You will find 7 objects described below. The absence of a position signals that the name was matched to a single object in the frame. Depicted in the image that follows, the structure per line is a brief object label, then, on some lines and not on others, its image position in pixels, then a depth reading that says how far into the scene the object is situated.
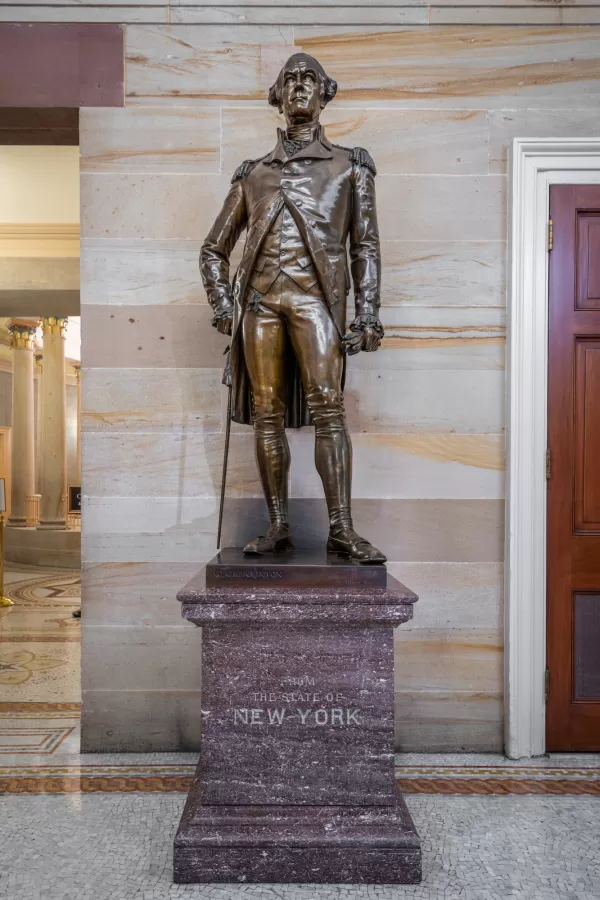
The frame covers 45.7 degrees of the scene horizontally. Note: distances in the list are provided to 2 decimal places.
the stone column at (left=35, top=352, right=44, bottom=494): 19.16
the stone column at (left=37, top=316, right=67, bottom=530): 13.51
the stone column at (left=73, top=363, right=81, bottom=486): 22.82
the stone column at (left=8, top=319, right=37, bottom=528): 14.72
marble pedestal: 2.57
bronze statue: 3.06
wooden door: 3.94
